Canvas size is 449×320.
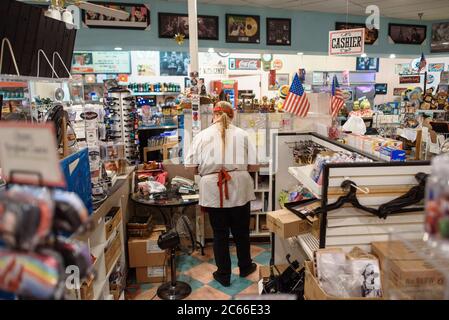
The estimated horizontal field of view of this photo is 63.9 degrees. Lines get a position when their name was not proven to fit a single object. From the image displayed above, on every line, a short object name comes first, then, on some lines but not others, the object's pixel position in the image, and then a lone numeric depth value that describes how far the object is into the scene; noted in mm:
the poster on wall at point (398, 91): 12086
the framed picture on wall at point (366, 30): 7676
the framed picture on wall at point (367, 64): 11711
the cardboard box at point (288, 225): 2518
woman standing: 3561
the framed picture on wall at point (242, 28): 6934
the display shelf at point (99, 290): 2082
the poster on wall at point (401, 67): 11673
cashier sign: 5351
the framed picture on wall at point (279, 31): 7227
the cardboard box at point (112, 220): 2854
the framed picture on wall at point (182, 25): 6543
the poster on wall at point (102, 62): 8875
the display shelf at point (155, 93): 8800
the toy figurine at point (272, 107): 4809
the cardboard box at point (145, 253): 3754
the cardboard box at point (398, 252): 1072
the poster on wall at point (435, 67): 11773
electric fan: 3354
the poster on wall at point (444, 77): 8174
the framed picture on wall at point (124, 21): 6102
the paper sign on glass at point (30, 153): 749
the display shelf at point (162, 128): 6134
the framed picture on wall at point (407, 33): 8211
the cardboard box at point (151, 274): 3832
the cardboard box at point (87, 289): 1896
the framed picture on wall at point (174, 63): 9477
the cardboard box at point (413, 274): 1253
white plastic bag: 6102
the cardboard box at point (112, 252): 2778
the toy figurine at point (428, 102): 7387
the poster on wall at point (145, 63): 9320
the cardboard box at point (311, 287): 1759
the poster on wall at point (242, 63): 10305
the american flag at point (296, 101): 3964
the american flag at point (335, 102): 4234
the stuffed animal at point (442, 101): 7285
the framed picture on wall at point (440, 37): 8445
